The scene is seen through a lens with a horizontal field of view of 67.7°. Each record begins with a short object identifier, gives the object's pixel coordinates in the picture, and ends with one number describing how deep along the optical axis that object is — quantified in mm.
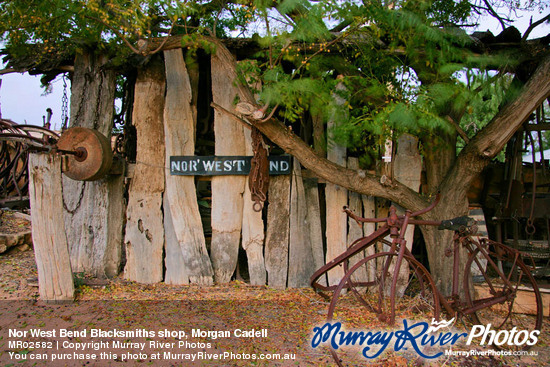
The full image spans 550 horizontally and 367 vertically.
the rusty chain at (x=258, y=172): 4789
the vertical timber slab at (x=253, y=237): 5059
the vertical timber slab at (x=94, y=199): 5188
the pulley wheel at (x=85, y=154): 4652
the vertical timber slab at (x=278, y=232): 5035
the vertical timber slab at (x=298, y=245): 5027
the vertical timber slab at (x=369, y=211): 4945
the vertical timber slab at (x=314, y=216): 5086
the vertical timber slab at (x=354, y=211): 4969
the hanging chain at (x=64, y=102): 5894
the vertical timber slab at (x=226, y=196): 5062
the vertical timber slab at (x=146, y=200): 5133
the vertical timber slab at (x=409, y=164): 4867
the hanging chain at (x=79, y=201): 5239
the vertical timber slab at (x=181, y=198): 5039
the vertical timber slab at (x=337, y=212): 4980
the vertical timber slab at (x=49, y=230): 4250
